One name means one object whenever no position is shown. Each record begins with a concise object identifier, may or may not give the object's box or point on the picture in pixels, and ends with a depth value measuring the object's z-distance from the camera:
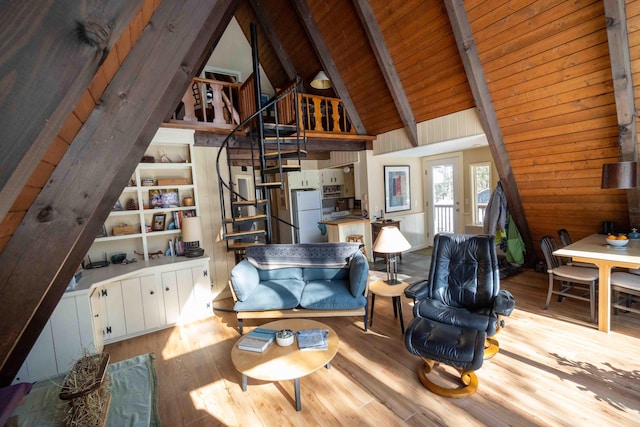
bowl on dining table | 3.12
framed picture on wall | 6.36
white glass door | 6.54
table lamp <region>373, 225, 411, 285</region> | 3.17
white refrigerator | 6.68
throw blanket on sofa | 3.70
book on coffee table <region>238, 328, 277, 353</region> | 2.33
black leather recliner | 2.21
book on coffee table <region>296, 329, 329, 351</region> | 2.32
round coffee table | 2.05
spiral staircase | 3.99
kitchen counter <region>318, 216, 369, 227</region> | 5.65
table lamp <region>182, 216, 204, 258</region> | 3.82
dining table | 2.82
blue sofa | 3.23
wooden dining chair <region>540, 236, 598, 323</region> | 3.23
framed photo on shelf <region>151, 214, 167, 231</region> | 4.06
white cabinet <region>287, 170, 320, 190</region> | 7.13
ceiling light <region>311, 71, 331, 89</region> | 5.49
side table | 3.20
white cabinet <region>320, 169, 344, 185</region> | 7.69
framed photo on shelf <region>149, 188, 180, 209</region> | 4.05
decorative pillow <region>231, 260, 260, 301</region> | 3.30
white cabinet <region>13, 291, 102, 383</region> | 2.62
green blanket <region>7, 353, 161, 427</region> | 2.05
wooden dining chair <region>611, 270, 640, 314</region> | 2.98
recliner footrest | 2.14
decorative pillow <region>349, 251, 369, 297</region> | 3.24
